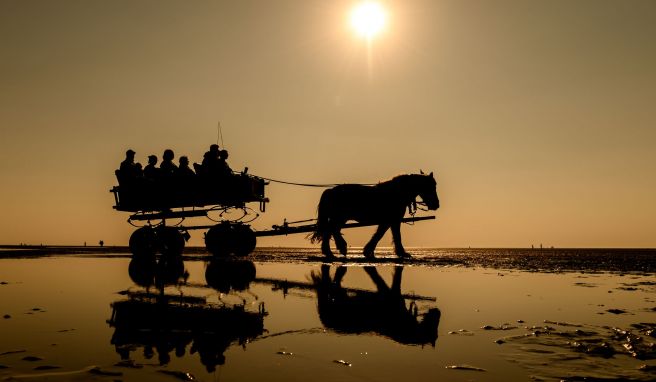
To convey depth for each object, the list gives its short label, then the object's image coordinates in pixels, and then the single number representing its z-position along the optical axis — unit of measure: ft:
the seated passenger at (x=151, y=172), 57.82
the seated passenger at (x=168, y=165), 57.72
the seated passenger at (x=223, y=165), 55.97
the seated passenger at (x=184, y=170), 56.75
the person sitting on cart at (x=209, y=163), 56.03
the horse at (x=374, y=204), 59.82
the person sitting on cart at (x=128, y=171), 56.44
